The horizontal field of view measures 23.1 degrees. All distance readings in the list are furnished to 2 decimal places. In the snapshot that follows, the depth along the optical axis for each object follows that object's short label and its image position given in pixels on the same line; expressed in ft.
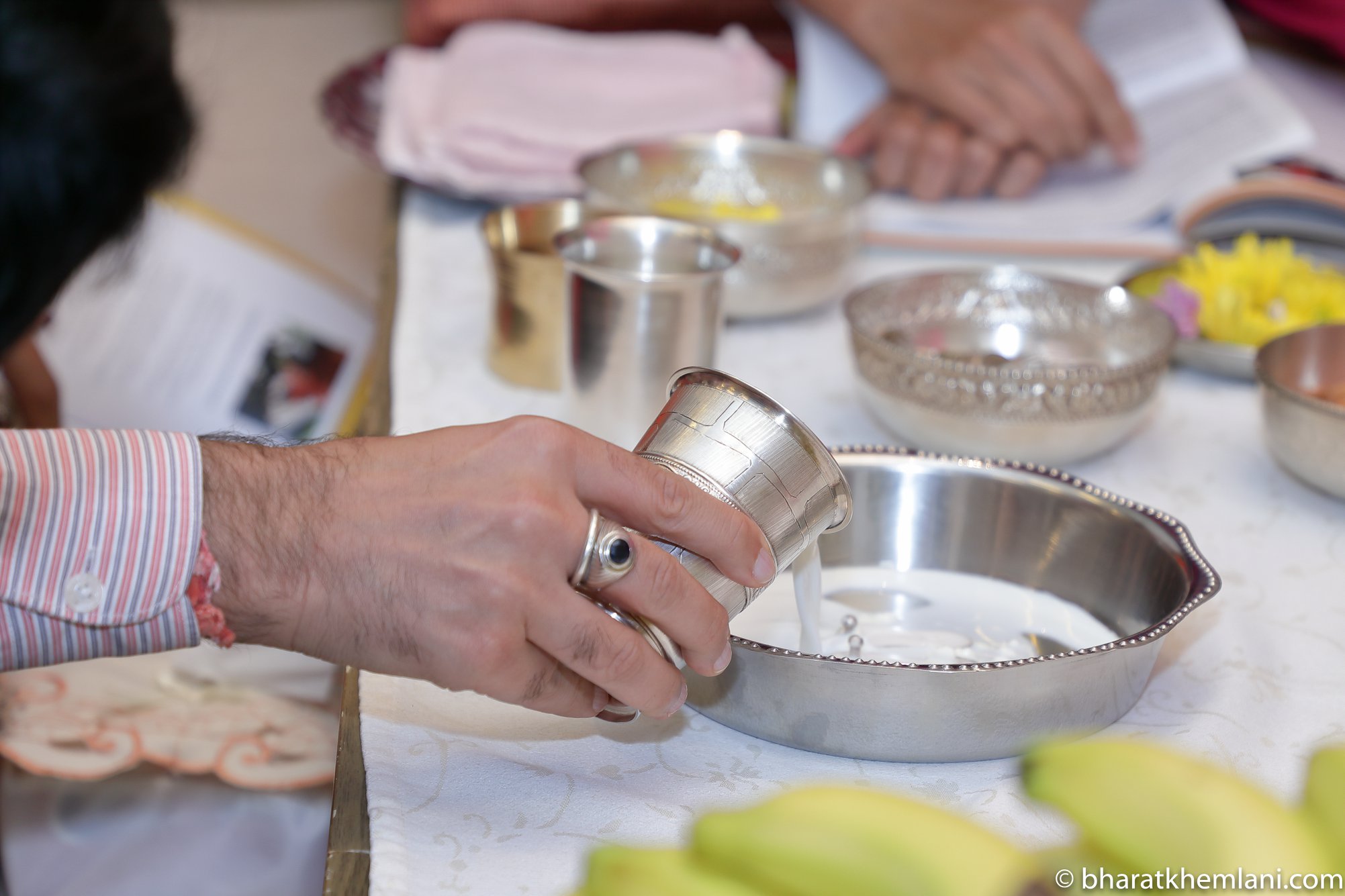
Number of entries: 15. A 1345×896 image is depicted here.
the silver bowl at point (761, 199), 4.92
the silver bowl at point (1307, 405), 4.32
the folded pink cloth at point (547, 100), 5.45
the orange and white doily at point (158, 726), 4.43
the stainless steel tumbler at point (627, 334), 4.38
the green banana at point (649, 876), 2.88
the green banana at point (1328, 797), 2.89
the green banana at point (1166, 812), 2.71
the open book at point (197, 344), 5.52
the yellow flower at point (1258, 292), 4.82
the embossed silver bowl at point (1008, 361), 4.34
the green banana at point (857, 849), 2.65
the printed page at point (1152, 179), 5.48
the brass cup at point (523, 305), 4.61
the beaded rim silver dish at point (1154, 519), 3.76
